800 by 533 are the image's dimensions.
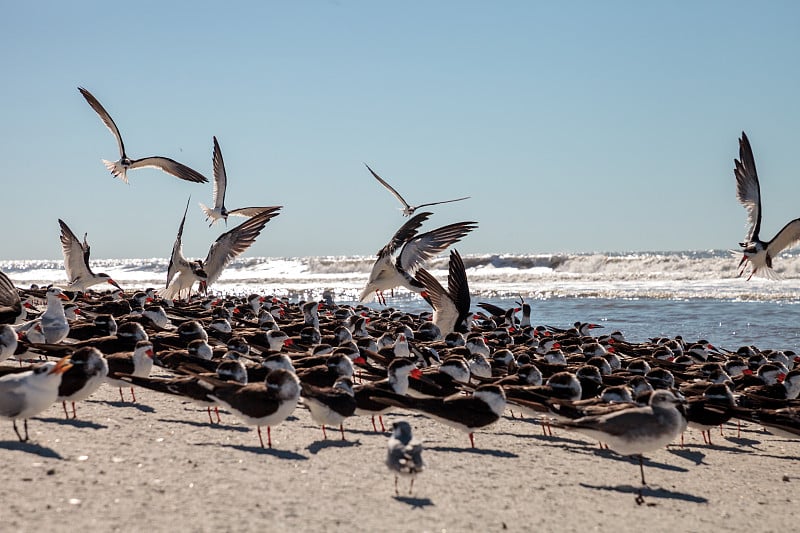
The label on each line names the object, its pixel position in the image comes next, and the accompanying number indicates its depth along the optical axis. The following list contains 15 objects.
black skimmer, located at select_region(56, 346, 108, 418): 7.56
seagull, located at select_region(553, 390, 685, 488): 6.85
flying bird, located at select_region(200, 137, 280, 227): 20.52
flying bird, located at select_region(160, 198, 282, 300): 16.67
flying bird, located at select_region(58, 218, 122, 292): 22.15
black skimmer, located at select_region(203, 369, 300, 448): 7.30
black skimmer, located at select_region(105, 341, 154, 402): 8.92
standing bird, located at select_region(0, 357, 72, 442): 6.60
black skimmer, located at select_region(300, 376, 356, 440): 7.80
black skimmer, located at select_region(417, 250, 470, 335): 16.09
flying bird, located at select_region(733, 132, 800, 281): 17.98
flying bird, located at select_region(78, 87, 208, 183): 19.47
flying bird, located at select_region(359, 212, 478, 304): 16.73
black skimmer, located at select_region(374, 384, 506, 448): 7.88
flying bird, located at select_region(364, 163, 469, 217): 20.53
